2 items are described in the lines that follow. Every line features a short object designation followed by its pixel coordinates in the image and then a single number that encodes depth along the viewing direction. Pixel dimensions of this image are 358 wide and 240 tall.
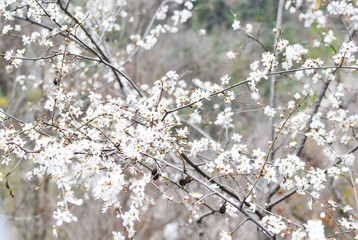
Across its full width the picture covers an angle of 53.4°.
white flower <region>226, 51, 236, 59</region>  4.66
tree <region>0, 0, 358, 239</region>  2.11
